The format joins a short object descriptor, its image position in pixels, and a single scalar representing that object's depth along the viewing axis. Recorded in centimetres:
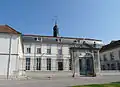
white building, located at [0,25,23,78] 1232
